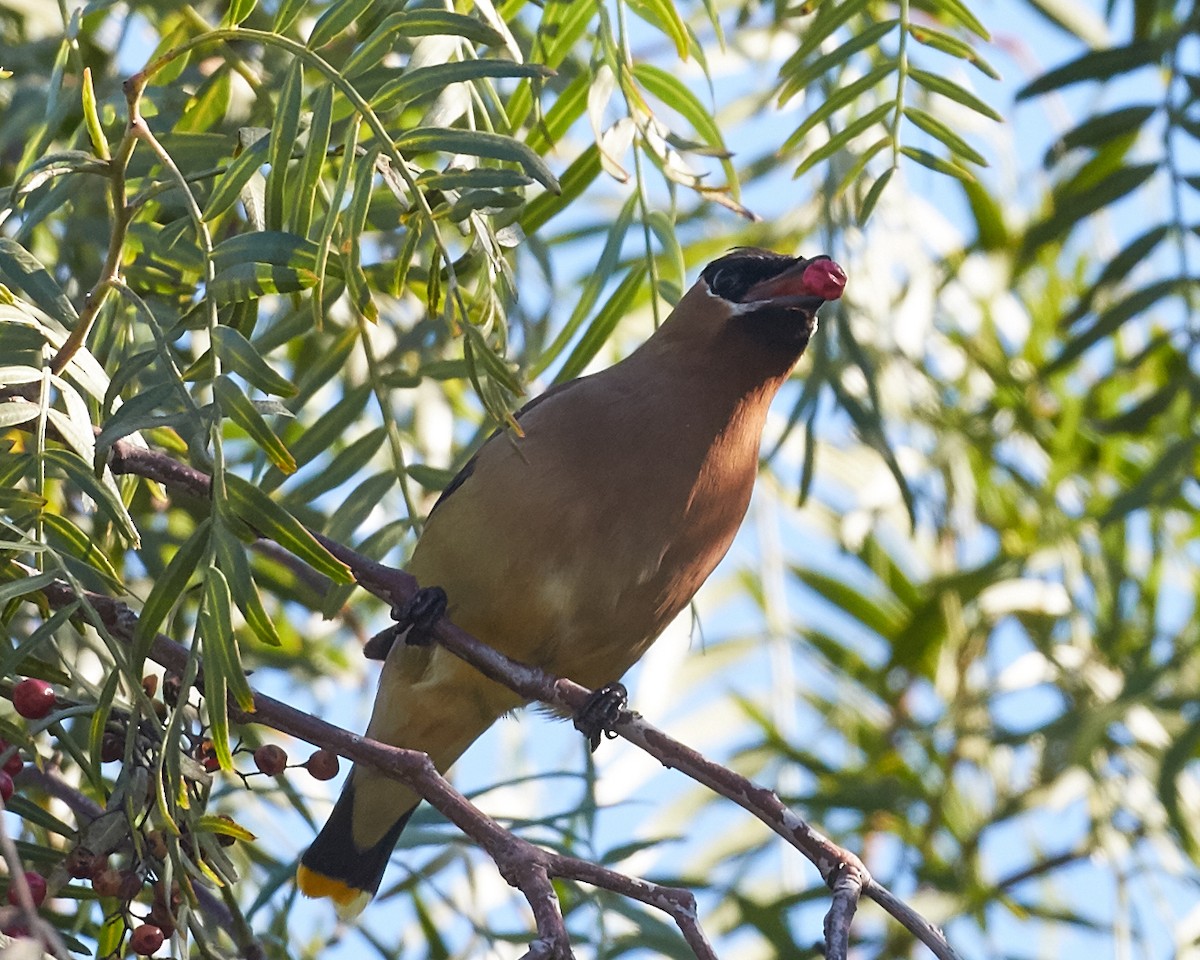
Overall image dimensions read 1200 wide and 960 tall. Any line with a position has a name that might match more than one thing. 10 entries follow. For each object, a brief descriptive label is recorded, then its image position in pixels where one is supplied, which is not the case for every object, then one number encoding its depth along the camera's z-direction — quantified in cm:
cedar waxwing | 677
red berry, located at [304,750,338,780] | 556
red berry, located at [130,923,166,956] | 458
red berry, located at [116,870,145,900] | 452
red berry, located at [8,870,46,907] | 437
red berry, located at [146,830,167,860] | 449
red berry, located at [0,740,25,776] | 465
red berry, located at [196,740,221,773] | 509
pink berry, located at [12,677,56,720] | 462
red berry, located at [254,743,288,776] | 520
